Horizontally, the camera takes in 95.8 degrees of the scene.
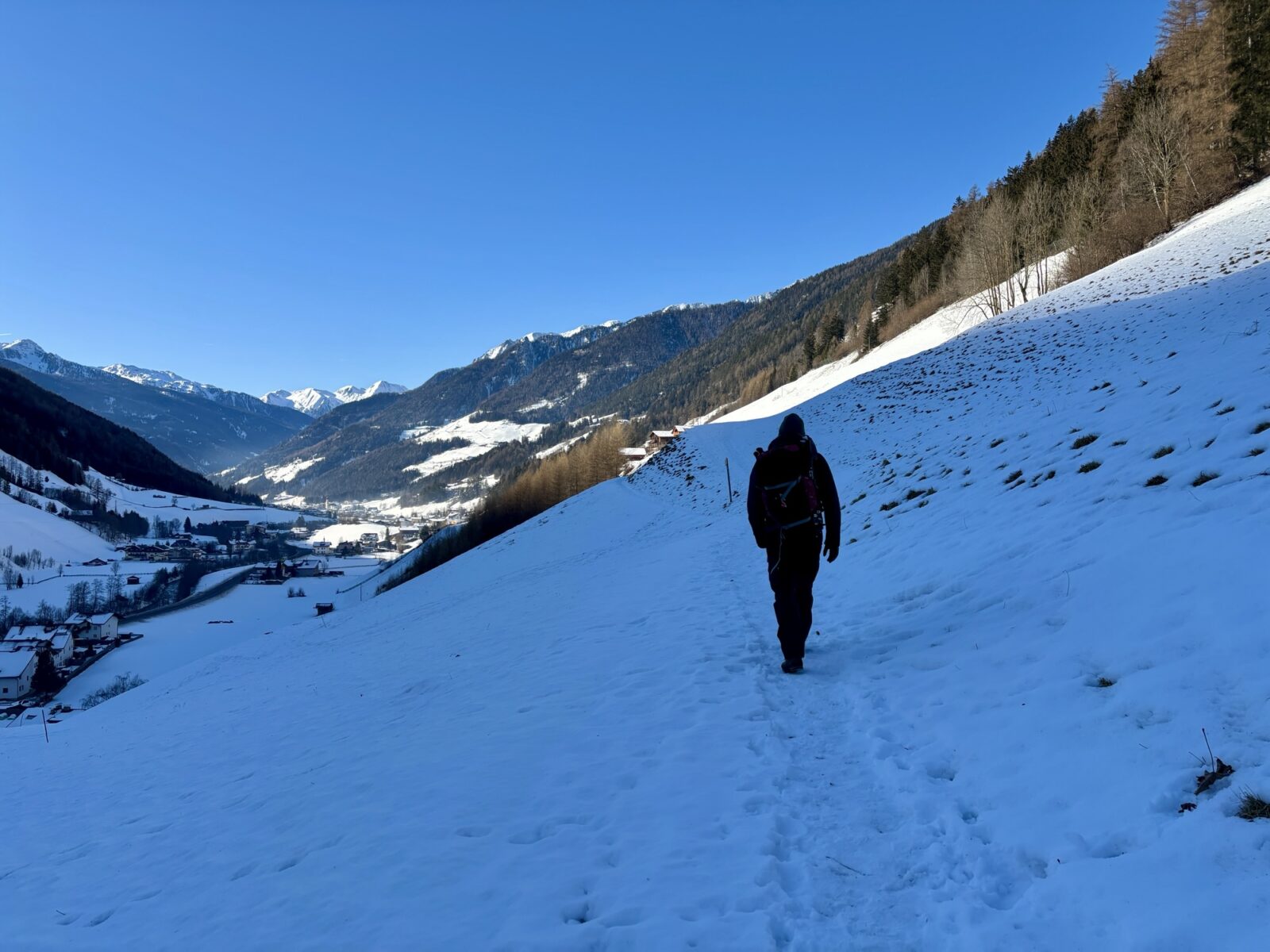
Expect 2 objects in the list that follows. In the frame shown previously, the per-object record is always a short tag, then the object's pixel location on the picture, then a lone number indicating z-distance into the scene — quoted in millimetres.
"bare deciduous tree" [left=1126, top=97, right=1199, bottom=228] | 34781
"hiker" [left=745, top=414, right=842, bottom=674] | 6254
